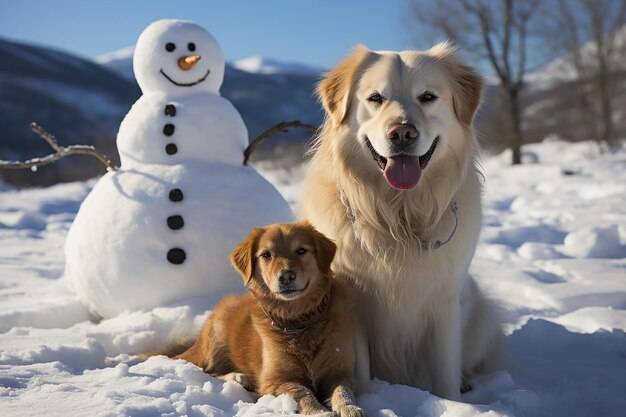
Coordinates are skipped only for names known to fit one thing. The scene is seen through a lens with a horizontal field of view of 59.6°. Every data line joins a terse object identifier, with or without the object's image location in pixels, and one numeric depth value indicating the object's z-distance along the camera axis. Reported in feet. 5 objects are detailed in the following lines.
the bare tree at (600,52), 61.16
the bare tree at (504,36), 50.80
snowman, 11.59
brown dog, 7.78
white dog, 8.17
